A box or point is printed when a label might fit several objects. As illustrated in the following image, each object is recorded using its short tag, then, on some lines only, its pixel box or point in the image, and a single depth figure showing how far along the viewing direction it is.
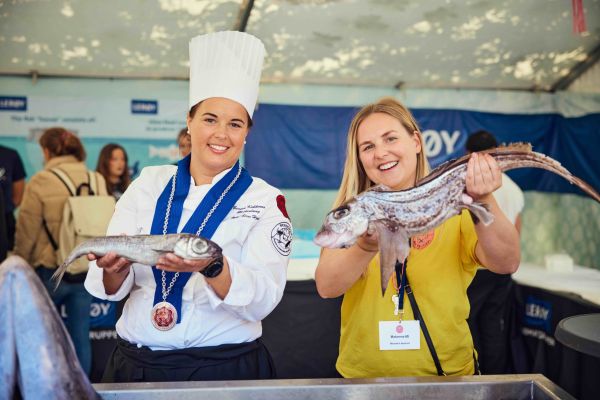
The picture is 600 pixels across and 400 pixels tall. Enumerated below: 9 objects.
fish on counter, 1.16
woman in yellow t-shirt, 1.81
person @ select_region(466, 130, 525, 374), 4.27
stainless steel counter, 1.50
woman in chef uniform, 1.83
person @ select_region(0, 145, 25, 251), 4.54
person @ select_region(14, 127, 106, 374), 4.08
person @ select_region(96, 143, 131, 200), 4.92
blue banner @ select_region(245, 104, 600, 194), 6.24
